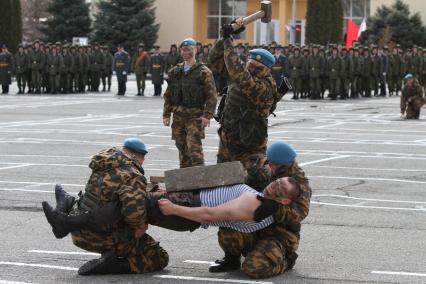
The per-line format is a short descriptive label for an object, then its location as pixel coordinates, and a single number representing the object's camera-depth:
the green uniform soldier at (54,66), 39.84
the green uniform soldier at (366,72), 40.12
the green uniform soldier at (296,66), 37.97
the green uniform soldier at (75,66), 40.69
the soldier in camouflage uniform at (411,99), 27.73
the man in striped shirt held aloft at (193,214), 8.23
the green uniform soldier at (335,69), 37.72
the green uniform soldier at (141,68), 40.25
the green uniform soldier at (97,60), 41.75
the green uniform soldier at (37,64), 39.56
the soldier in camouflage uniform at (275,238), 8.38
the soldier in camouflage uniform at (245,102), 9.80
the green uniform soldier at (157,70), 40.22
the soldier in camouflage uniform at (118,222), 8.33
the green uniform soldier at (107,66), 42.16
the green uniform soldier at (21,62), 39.55
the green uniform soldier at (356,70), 38.75
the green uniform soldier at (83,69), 41.16
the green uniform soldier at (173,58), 39.84
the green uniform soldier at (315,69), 37.75
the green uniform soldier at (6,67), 40.03
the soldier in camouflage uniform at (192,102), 13.16
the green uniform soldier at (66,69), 40.42
